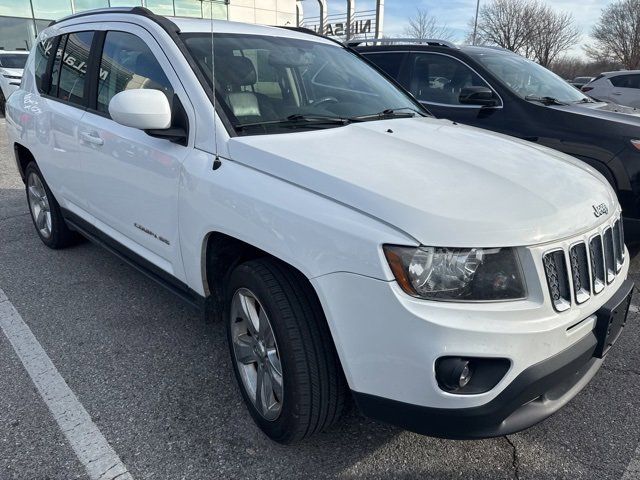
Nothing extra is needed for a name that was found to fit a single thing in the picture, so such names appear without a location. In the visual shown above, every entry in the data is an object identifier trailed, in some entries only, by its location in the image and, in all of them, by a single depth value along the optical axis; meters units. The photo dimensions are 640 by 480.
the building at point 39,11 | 19.38
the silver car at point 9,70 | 12.80
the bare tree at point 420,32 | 36.66
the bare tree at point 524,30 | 48.12
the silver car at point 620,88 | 13.48
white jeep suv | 1.69
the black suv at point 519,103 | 4.12
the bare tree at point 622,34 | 47.00
